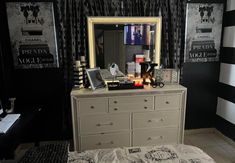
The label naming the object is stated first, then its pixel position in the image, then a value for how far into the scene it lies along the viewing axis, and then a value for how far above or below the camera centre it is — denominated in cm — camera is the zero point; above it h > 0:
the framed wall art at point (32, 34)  260 +15
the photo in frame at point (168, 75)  274 -44
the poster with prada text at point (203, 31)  294 +17
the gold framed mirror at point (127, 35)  275 +12
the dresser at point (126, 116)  247 -91
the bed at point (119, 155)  159 -92
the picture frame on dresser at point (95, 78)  256 -44
